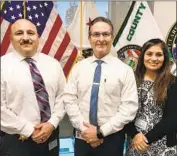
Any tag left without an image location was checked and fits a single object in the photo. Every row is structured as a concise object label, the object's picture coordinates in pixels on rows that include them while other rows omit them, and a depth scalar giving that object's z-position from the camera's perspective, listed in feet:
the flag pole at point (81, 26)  8.67
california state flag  8.68
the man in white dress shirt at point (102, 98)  5.28
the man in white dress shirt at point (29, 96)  5.24
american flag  8.19
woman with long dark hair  5.10
